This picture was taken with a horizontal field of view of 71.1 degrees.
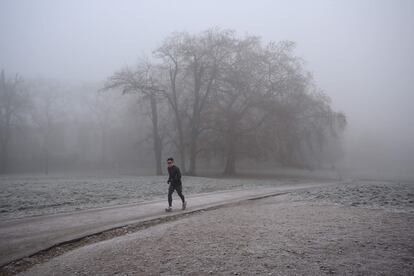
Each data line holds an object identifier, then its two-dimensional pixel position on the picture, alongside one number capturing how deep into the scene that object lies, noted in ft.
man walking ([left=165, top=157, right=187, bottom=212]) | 38.73
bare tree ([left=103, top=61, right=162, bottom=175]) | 105.19
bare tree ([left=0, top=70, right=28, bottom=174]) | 138.10
